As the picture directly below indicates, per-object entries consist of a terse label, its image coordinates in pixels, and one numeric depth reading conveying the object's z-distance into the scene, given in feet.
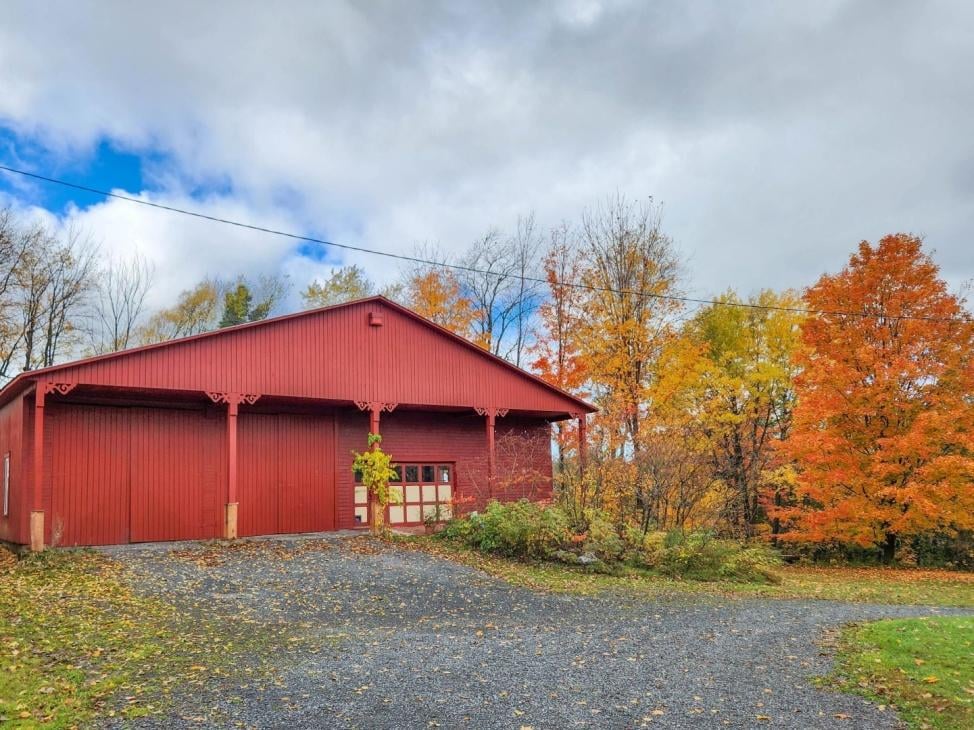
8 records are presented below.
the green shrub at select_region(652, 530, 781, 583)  44.19
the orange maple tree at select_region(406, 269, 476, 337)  97.45
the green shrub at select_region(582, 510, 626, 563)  44.83
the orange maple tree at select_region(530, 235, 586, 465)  86.94
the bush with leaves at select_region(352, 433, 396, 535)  51.88
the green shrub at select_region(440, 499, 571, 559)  45.83
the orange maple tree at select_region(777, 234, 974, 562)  54.34
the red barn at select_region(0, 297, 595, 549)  45.73
